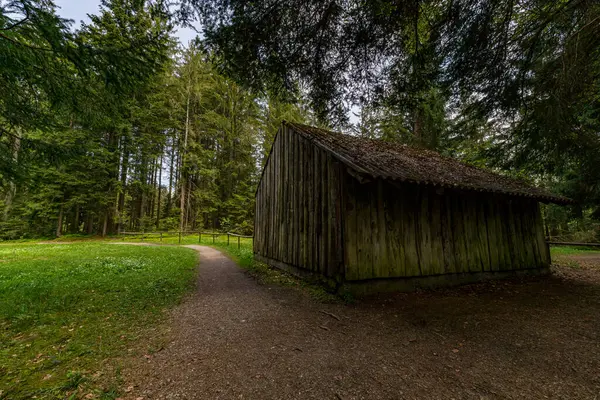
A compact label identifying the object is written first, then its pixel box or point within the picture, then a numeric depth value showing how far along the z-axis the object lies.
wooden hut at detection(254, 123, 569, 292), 6.28
